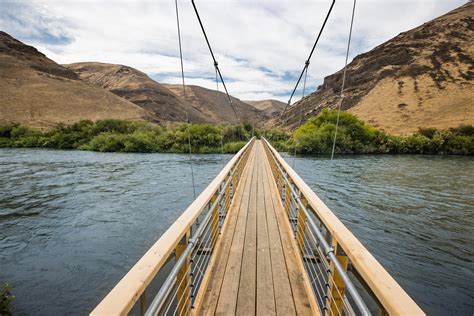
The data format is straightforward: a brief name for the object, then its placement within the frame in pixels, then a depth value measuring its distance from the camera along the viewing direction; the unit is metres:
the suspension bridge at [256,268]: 1.29
